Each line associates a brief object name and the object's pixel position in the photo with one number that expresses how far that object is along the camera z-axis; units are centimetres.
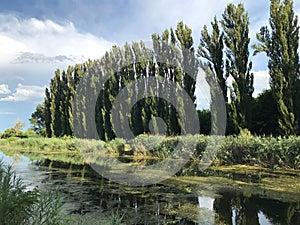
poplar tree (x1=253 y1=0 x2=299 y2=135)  1165
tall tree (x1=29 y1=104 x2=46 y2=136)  3953
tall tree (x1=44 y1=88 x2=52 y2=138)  2964
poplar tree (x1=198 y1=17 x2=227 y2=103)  1412
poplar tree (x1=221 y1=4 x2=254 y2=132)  1297
